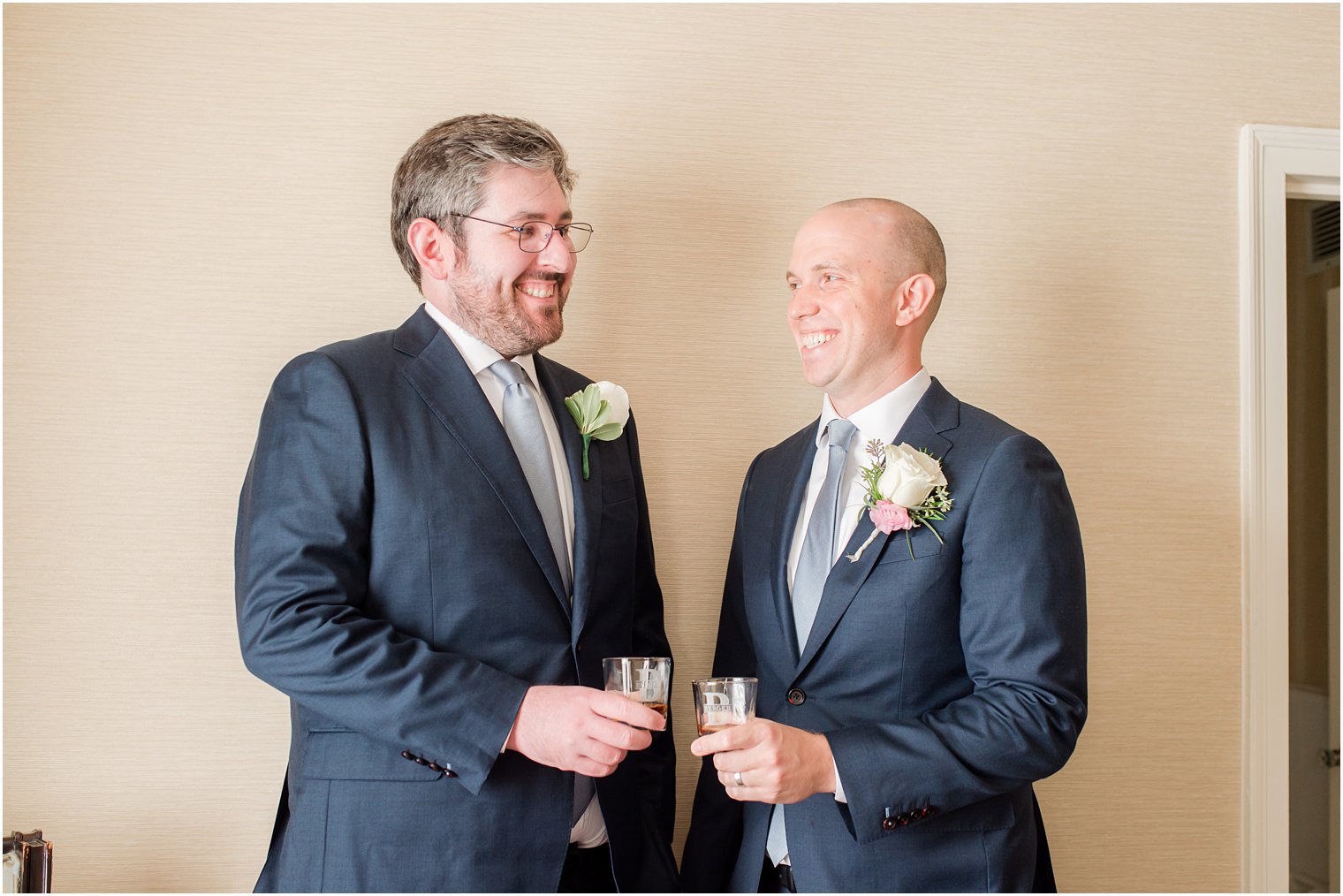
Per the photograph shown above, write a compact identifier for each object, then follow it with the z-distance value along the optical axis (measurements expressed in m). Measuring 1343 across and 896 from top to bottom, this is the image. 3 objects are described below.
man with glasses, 1.81
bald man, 1.88
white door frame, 2.88
